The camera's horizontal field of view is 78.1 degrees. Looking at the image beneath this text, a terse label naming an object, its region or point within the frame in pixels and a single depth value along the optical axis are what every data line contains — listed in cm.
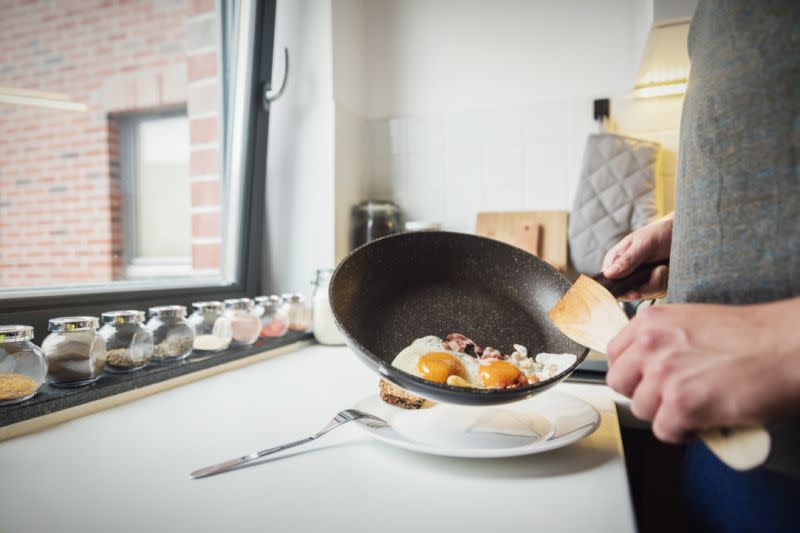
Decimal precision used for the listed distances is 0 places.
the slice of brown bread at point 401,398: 71
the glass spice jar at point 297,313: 136
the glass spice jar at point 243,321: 113
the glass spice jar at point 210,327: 105
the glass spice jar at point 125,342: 84
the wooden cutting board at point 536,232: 155
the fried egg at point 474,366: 64
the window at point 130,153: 93
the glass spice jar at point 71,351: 74
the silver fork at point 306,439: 53
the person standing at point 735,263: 34
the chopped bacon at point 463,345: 73
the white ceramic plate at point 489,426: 54
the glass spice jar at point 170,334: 93
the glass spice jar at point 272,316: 126
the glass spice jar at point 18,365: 66
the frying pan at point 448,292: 75
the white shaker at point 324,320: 134
